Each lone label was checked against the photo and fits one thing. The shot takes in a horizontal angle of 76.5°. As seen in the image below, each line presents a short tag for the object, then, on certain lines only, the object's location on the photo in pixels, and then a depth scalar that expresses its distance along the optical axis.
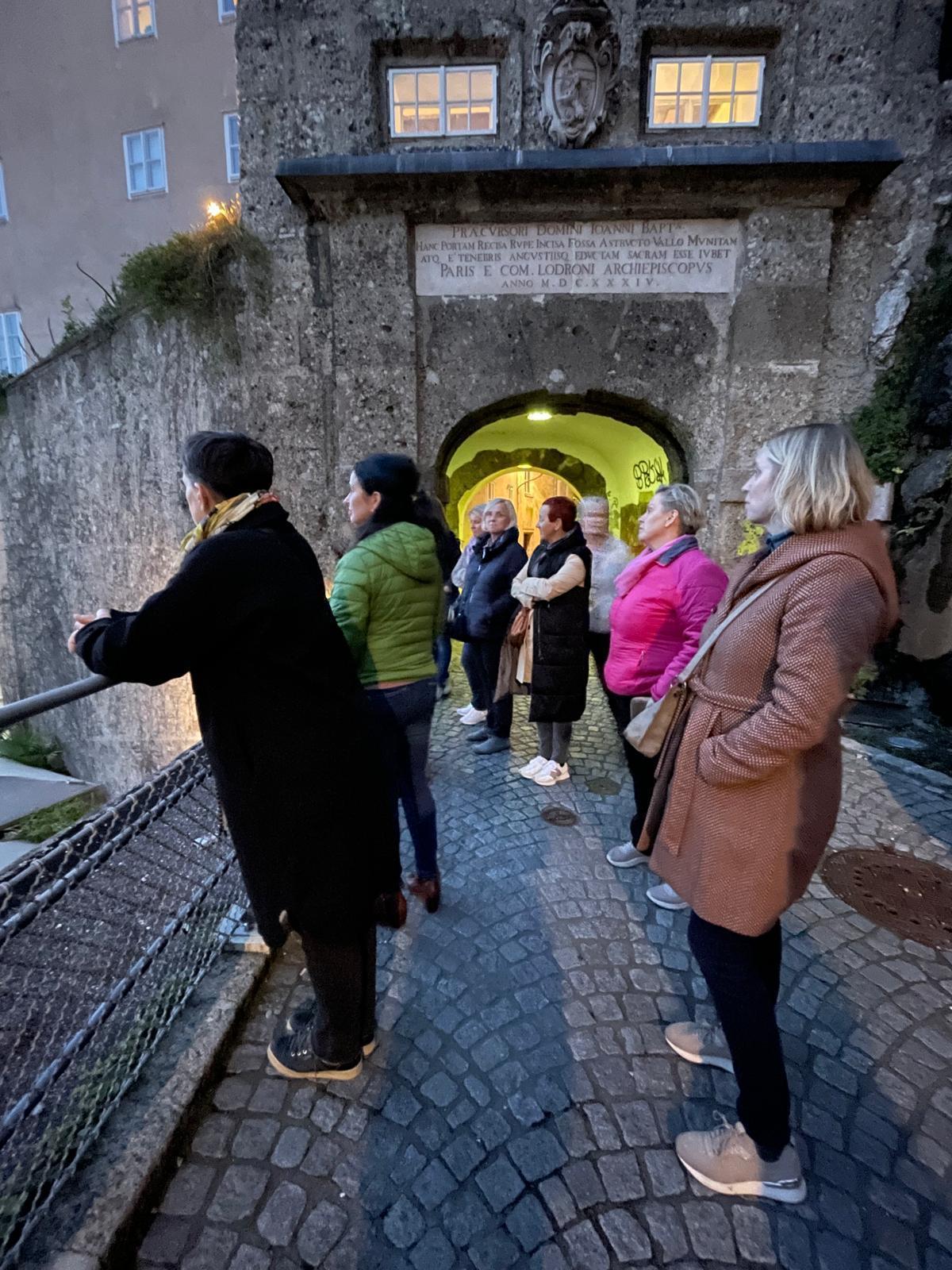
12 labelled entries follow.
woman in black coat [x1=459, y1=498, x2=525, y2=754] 4.36
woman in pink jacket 2.63
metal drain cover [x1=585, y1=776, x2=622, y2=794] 3.96
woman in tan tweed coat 1.33
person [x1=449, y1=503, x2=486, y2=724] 4.75
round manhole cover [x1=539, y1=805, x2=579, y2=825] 3.57
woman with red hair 3.67
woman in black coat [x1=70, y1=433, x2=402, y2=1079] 1.42
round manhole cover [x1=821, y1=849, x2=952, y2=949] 2.72
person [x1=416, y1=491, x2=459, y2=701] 3.59
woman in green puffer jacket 2.35
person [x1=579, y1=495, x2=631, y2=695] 4.09
